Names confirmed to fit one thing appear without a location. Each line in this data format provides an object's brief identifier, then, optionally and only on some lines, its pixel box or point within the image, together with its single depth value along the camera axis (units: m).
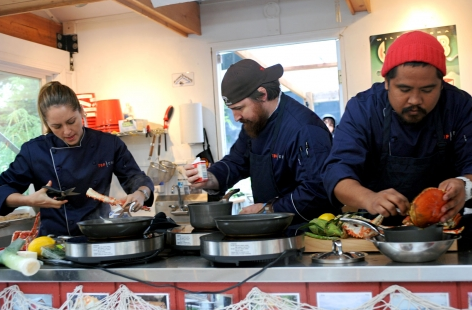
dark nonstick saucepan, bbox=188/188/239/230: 2.09
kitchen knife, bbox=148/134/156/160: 5.46
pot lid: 1.73
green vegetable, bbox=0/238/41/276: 1.87
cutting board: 1.94
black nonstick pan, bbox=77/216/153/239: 1.92
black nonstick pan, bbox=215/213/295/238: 1.78
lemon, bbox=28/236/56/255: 2.14
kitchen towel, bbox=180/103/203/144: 5.25
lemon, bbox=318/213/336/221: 2.16
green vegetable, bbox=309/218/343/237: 2.01
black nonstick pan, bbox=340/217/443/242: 1.71
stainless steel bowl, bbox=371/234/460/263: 1.66
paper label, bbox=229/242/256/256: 1.74
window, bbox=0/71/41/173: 4.98
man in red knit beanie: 2.05
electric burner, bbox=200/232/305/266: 1.73
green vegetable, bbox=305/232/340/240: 2.00
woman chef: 2.91
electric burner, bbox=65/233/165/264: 1.88
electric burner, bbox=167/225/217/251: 2.03
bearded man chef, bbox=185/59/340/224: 2.55
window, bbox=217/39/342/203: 5.85
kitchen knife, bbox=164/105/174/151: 5.45
